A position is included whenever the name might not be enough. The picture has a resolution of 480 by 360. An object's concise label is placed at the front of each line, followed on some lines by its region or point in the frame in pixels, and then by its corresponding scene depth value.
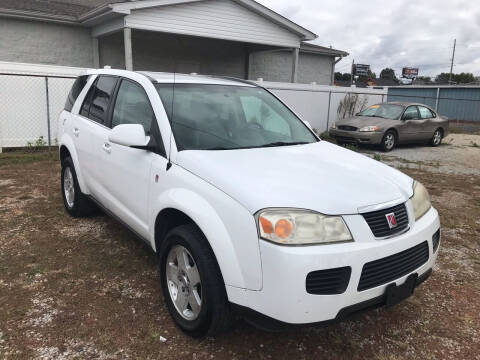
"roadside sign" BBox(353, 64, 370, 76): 64.38
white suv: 2.22
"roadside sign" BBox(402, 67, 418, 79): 80.12
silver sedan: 12.00
